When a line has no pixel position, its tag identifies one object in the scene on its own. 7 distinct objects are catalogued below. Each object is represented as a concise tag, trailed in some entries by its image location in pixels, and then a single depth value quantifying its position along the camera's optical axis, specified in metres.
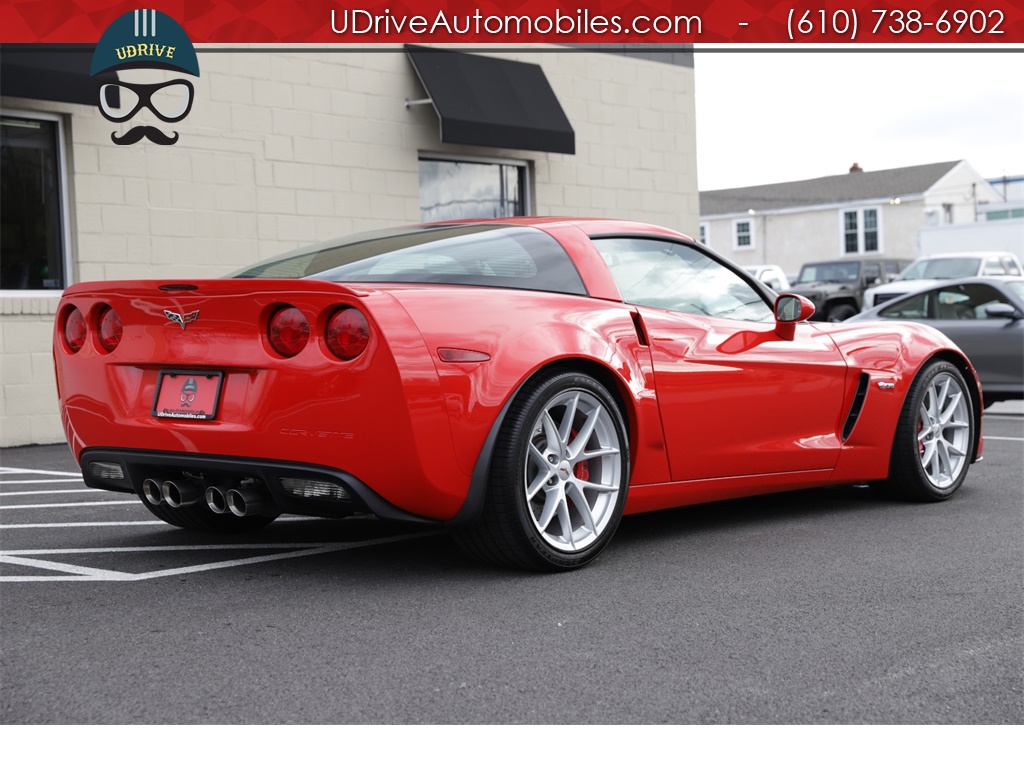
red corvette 4.16
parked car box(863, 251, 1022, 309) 26.45
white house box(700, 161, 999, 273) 49.97
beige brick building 10.41
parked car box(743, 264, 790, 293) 32.22
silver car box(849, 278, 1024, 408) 11.27
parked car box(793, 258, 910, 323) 29.92
